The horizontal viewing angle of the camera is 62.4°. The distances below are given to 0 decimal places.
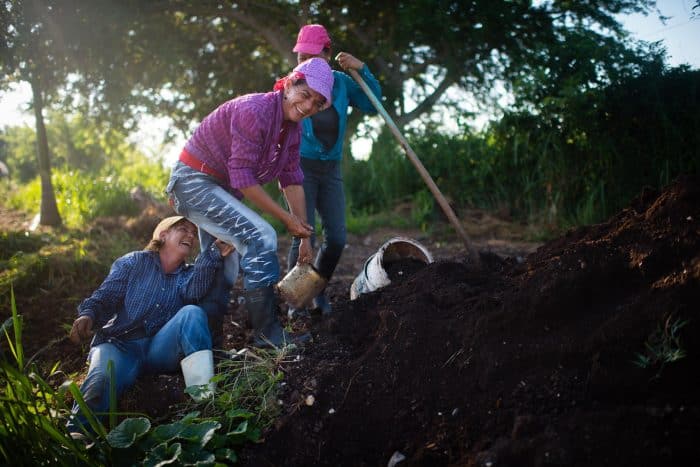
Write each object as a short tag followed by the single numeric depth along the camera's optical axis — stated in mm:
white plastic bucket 3398
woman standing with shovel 3365
